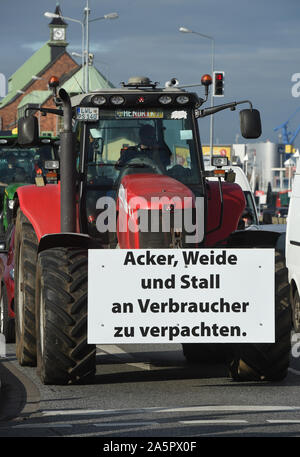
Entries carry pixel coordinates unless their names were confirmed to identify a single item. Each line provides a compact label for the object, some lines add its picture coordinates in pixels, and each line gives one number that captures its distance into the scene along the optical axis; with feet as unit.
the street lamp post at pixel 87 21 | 165.37
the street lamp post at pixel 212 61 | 170.82
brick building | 458.58
